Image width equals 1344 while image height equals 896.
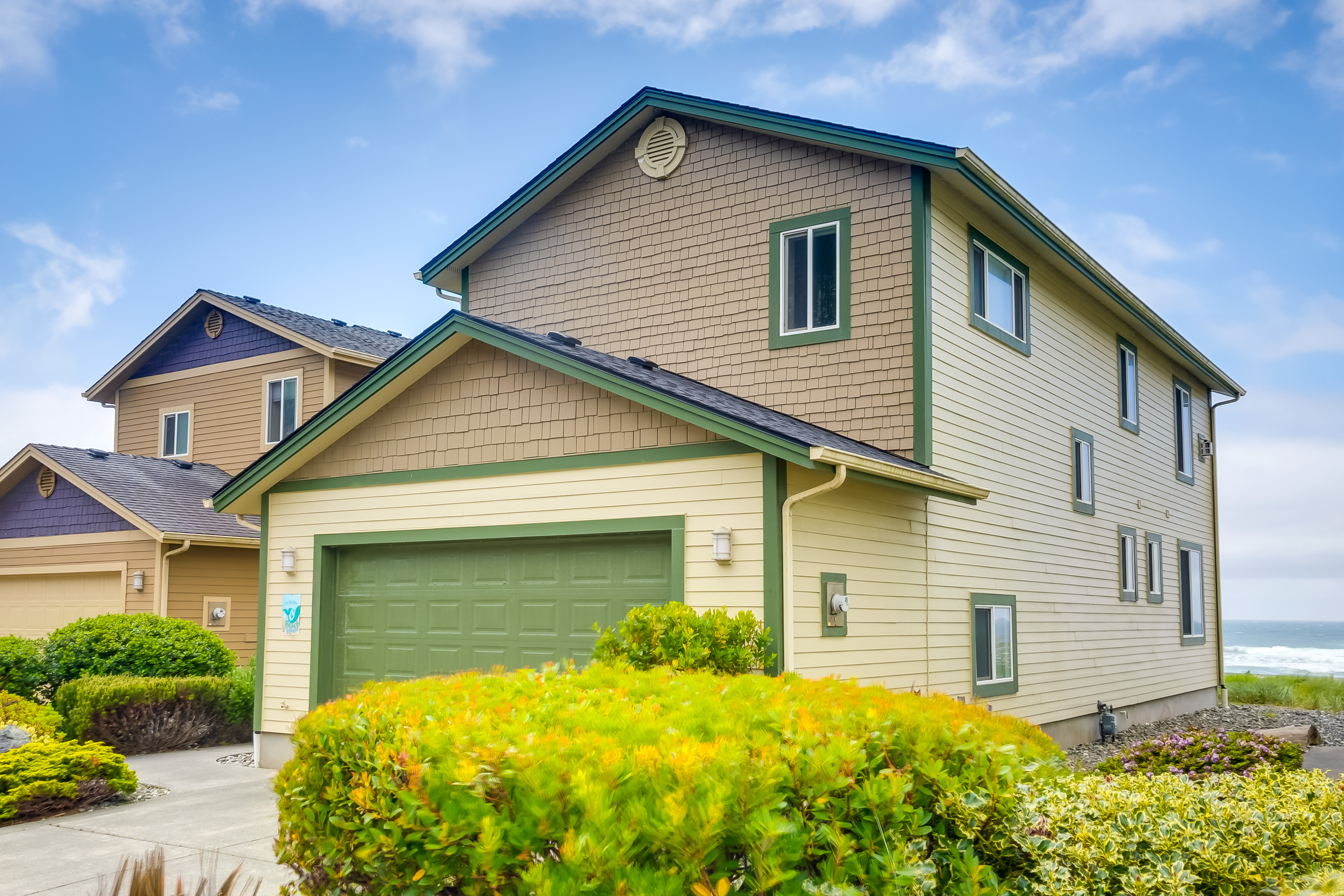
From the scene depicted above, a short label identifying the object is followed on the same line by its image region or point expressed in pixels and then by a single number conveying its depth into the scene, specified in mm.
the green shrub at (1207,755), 8086
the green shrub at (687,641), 8117
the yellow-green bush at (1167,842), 3830
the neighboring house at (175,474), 18469
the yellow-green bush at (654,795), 3441
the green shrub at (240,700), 13742
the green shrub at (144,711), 12445
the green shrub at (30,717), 10586
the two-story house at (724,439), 9305
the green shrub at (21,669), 13039
